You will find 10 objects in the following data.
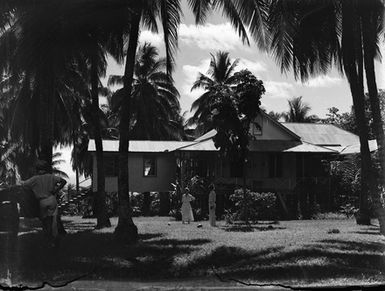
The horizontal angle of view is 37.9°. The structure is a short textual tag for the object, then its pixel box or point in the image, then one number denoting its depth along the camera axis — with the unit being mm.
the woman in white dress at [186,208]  21514
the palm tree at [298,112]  52000
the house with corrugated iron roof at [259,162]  28266
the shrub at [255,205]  23594
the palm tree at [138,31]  13047
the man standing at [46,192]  9812
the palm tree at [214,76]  41375
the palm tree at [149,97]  39625
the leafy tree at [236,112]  21969
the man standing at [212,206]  19906
